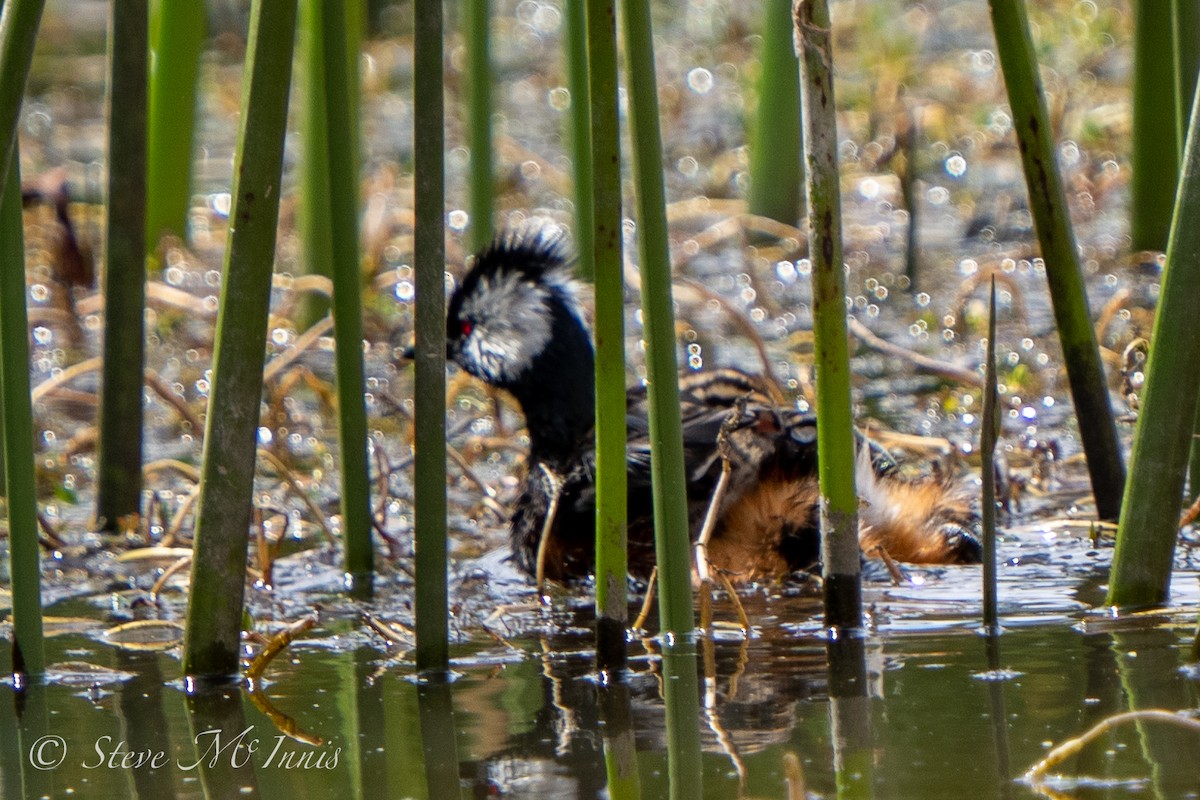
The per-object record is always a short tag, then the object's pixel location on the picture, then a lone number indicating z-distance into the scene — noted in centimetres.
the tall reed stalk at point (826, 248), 593
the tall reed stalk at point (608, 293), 566
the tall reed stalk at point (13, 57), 540
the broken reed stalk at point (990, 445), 627
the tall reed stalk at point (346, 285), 717
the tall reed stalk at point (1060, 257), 718
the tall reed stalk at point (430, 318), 576
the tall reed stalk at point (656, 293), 571
